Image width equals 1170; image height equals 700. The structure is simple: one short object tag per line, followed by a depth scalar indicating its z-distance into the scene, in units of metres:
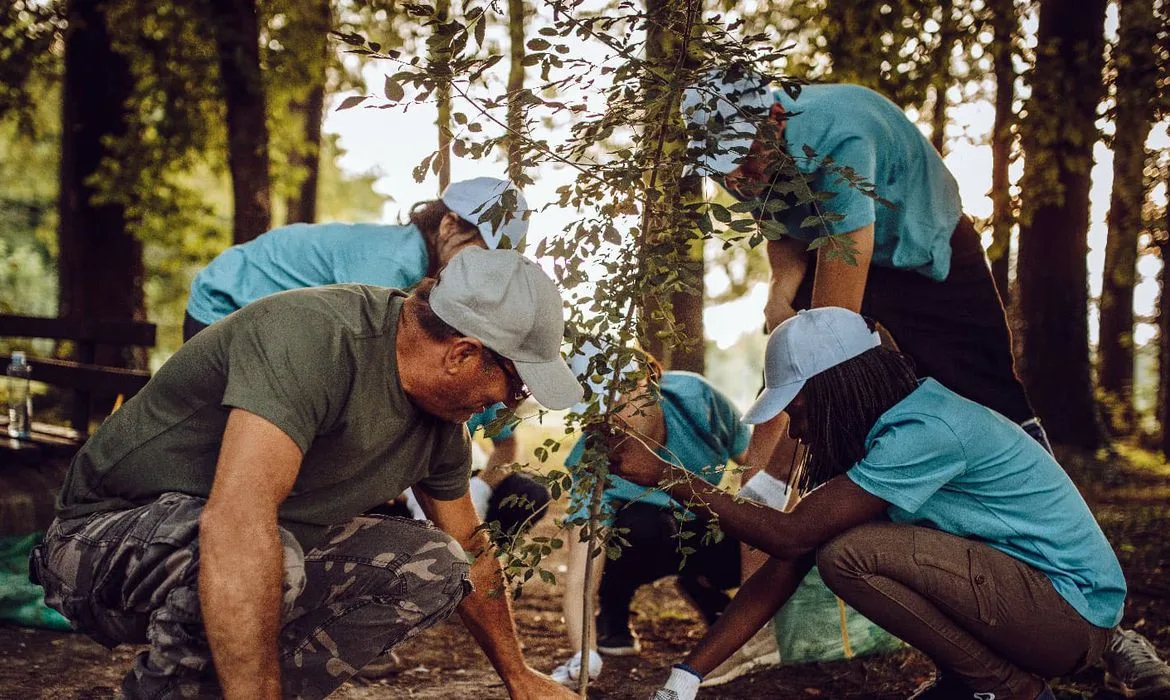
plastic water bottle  5.30
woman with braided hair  2.72
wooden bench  4.43
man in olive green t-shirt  2.08
